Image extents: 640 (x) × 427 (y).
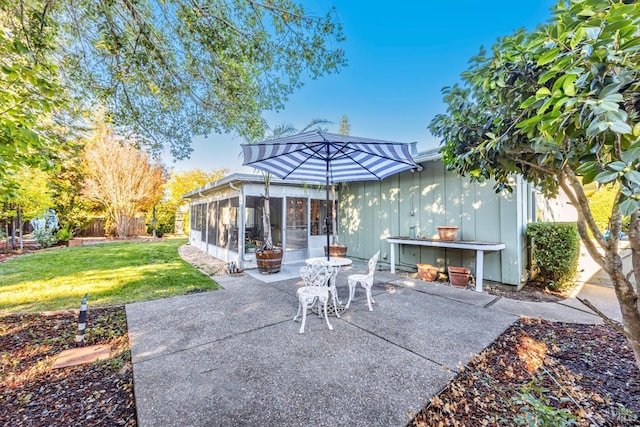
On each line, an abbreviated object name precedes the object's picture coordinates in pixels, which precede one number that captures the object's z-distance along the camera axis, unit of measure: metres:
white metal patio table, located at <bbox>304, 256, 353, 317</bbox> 4.06
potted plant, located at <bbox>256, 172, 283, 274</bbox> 6.77
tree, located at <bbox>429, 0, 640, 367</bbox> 1.01
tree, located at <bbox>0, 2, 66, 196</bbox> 2.69
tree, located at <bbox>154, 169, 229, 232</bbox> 19.06
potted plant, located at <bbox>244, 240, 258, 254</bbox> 7.90
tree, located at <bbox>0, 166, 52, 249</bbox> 9.65
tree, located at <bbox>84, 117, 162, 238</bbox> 15.03
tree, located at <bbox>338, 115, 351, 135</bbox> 26.70
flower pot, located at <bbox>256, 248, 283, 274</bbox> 6.76
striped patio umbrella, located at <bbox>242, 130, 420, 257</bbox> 3.68
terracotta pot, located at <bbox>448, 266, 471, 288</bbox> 5.71
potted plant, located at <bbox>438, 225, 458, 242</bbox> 5.90
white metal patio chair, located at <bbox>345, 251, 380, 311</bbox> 4.23
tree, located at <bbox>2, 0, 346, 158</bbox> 3.65
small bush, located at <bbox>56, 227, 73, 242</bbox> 13.42
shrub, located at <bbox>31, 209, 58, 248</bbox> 12.24
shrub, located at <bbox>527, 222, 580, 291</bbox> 5.16
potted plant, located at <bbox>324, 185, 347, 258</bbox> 8.20
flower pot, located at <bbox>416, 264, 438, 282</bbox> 6.31
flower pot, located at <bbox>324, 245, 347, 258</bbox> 8.17
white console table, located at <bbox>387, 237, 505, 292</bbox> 5.20
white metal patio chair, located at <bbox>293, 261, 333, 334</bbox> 3.54
